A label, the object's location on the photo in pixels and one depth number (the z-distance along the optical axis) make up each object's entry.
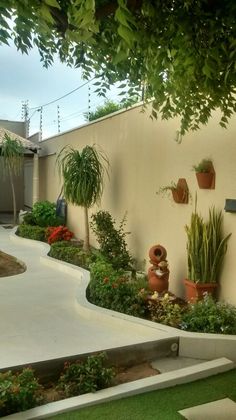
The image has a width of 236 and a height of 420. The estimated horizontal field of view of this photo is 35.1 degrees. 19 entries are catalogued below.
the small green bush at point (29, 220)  9.40
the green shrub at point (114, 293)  3.95
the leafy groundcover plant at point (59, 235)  7.85
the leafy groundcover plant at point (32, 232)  8.38
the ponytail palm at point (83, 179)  6.85
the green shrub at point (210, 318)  3.38
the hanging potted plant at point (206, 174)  4.21
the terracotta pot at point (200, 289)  4.09
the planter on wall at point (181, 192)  4.71
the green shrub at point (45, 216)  9.23
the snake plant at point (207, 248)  4.06
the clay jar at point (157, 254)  4.53
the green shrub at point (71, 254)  6.14
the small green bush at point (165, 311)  3.62
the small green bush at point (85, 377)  2.63
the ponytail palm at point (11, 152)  10.59
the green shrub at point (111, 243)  5.63
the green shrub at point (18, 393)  2.34
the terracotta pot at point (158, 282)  4.45
